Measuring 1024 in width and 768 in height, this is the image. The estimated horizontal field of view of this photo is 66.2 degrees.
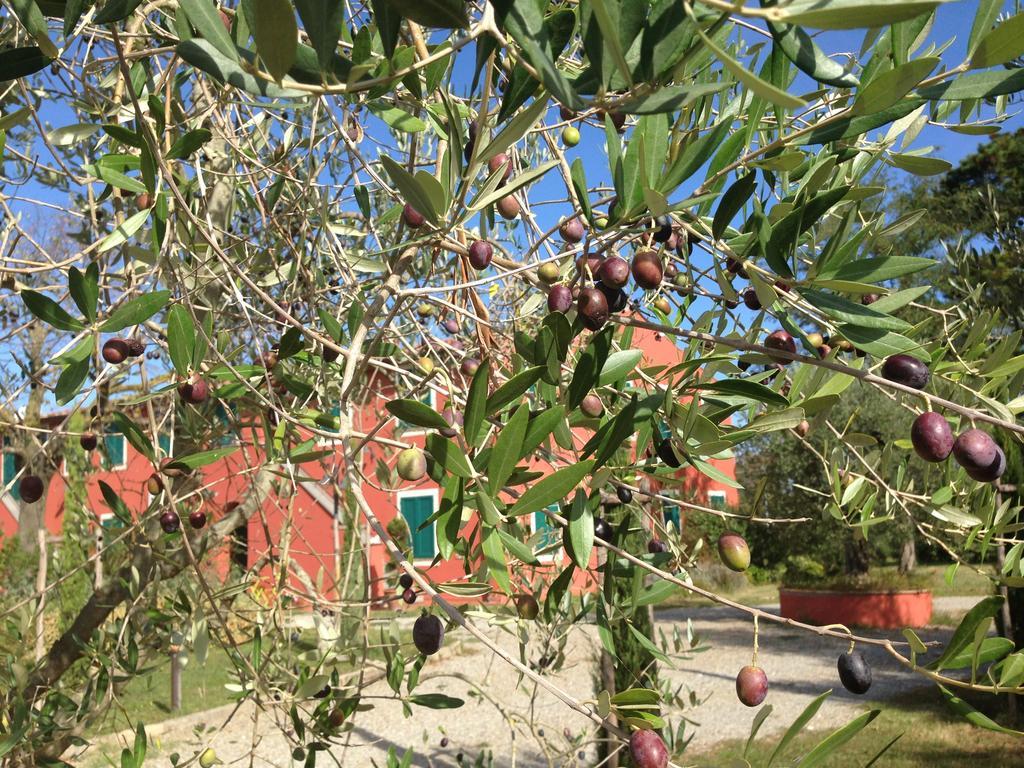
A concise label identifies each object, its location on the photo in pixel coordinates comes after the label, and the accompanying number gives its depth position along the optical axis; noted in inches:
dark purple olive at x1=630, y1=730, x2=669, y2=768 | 32.7
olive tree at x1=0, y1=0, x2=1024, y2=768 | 26.2
